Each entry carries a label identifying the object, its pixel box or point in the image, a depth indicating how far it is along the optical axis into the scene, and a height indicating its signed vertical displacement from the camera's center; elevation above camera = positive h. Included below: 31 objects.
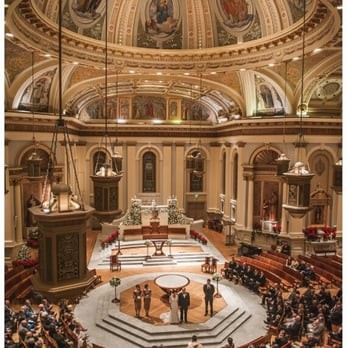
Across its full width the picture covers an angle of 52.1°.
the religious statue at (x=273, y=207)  19.39 -2.52
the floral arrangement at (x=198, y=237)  20.33 -4.45
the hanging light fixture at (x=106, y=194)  8.50 -0.81
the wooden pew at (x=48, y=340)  9.58 -4.92
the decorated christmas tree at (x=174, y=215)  21.62 -3.30
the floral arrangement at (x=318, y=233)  17.38 -3.53
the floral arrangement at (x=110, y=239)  19.57 -4.45
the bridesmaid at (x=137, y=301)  12.04 -4.73
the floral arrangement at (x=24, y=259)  14.76 -4.19
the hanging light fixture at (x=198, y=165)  16.91 -0.20
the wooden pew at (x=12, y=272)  13.71 -4.37
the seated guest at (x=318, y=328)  9.59 -4.58
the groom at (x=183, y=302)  11.70 -4.65
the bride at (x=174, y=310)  11.65 -4.92
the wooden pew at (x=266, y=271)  14.47 -4.66
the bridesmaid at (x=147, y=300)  12.10 -4.72
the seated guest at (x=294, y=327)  10.27 -4.82
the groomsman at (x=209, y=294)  12.08 -4.53
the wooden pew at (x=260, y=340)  10.19 -5.25
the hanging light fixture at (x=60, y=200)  4.66 -0.53
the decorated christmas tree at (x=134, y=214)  21.20 -3.19
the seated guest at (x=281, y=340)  9.57 -4.82
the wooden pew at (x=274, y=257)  15.91 -4.42
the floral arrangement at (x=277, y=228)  18.44 -3.52
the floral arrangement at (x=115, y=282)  12.93 -4.41
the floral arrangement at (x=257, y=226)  19.23 -3.54
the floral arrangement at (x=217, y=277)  13.40 -4.37
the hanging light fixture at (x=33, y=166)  13.66 -0.19
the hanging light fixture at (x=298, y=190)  8.48 -0.71
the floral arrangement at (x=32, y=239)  16.78 -3.77
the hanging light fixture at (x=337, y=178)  9.17 -0.46
